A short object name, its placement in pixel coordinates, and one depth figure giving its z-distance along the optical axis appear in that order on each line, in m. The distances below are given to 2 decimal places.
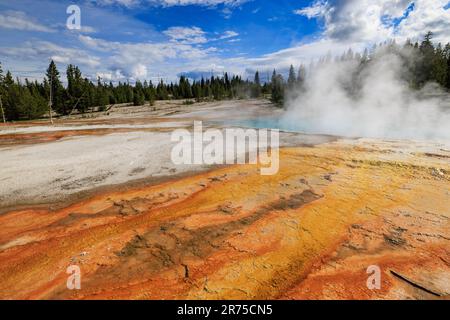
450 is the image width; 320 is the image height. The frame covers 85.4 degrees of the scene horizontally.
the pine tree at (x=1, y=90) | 37.84
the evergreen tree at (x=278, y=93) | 50.74
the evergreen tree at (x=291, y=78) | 58.41
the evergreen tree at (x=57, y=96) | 42.81
